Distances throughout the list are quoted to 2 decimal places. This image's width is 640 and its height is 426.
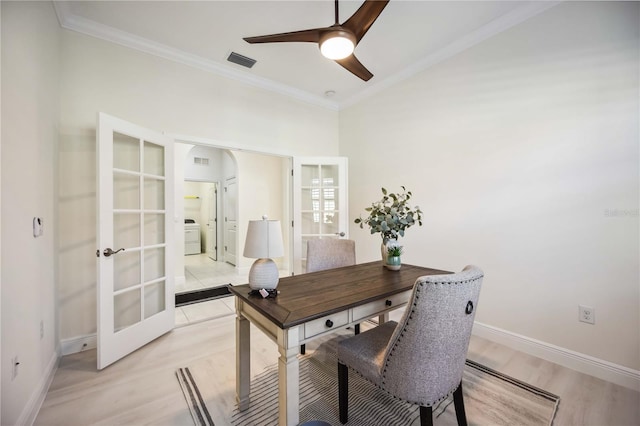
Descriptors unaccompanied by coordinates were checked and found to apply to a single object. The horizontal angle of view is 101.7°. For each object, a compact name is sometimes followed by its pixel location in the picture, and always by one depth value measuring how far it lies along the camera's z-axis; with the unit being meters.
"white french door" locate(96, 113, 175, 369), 2.03
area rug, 1.50
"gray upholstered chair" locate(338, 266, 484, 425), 1.04
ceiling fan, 1.51
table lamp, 1.38
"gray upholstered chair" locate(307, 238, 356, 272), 2.38
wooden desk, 1.15
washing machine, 7.44
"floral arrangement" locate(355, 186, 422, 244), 1.97
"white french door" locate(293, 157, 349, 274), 3.59
